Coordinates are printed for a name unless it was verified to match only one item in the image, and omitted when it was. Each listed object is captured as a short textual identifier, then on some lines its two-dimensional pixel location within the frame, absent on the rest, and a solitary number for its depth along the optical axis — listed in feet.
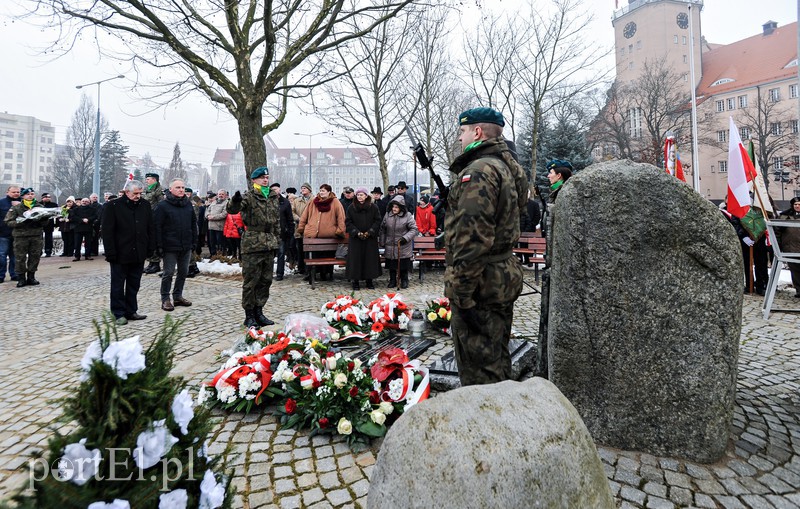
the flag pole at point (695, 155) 59.80
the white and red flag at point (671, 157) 24.35
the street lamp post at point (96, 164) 70.79
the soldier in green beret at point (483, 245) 9.40
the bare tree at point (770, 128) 123.54
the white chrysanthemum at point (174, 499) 4.14
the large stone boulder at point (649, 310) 8.52
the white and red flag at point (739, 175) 17.95
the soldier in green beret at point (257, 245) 20.16
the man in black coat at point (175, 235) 24.14
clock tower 174.19
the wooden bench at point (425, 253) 34.19
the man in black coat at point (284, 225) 33.91
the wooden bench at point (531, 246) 33.27
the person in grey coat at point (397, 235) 31.22
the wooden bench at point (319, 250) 31.42
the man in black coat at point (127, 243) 21.91
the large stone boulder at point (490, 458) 3.94
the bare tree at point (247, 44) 33.35
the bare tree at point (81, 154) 160.35
